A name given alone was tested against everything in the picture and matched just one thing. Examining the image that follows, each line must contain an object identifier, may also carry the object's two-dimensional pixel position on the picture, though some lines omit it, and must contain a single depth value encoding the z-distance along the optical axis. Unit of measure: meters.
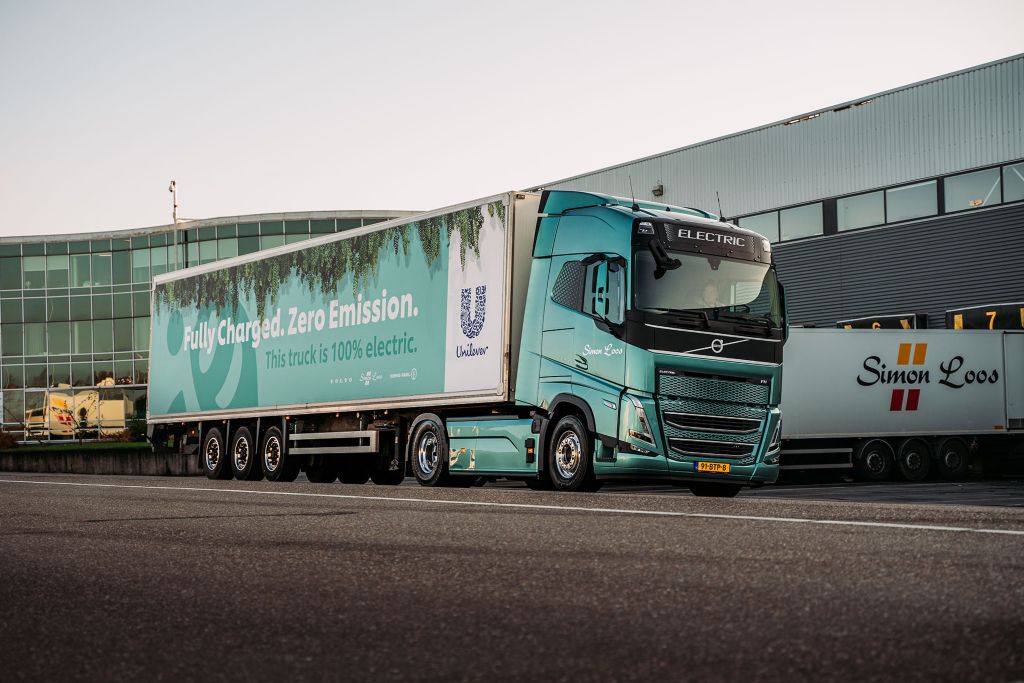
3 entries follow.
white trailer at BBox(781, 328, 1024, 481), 23.94
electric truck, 14.48
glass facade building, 57.31
